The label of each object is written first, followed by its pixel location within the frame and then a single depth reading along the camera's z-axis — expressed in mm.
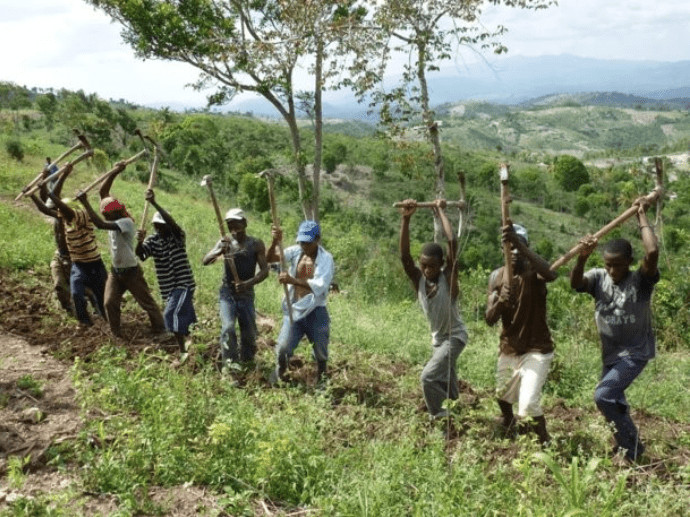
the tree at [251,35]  10531
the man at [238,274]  5094
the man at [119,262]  5602
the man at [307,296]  4898
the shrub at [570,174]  85188
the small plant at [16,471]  3227
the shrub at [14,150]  20062
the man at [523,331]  4074
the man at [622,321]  3994
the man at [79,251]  5992
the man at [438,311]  4266
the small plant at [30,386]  4531
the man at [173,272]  5410
